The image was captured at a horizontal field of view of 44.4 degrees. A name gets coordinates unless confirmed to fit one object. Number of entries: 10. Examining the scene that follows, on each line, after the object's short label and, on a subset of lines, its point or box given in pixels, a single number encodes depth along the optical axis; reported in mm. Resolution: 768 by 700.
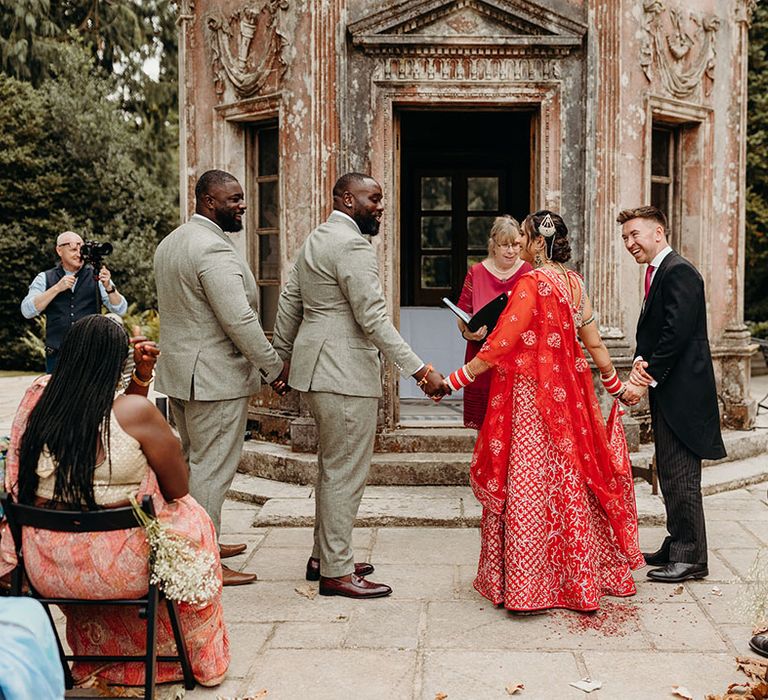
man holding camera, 7848
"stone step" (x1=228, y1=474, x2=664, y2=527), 6125
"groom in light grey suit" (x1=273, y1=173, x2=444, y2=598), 4605
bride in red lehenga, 4438
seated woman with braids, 3252
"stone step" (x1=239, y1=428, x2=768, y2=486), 6895
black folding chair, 3162
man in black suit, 4871
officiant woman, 6340
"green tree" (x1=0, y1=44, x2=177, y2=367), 18391
